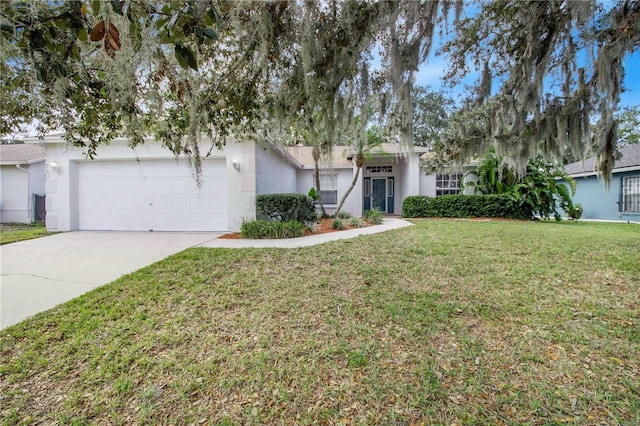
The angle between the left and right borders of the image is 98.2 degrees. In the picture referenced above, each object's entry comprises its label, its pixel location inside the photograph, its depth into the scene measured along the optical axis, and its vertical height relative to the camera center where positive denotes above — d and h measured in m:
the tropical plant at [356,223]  9.26 -0.42
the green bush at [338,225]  8.72 -0.45
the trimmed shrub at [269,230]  7.18 -0.49
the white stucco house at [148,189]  8.13 +0.69
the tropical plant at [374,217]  10.14 -0.24
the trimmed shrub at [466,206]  11.41 +0.16
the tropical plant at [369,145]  9.77 +2.45
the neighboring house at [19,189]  11.91 +1.01
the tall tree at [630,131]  18.33 +5.42
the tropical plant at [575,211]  11.79 -0.07
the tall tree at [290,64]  2.05 +1.58
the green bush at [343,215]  11.05 -0.17
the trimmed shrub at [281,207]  8.05 +0.12
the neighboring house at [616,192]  11.73 +0.81
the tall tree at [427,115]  20.59 +7.35
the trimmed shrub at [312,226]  8.10 -0.47
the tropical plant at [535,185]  11.08 +1.01
